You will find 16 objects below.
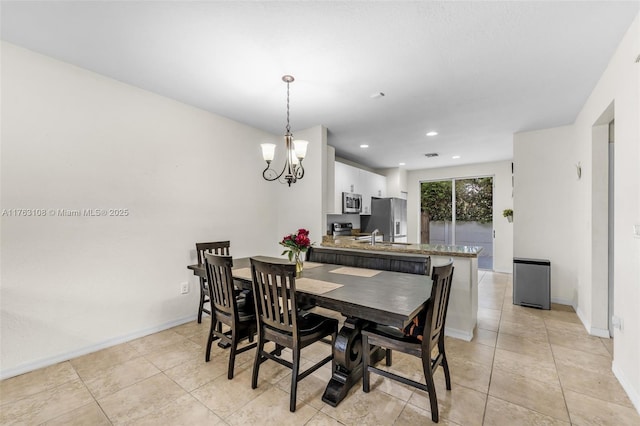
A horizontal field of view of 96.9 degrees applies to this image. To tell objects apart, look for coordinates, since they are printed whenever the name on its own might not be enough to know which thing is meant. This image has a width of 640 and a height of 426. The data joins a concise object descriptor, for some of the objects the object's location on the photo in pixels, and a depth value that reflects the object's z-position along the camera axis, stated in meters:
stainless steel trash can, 3.78
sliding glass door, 6.50
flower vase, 2.46
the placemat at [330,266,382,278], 2.55
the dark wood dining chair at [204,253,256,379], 2.17
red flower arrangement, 2.40
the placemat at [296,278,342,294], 2.02
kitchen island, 2.87
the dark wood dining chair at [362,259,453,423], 1.72
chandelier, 2.58
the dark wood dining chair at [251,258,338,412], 1.83
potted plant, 5.91
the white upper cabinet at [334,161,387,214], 4.96
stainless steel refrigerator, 6.15
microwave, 5.06
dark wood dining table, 1.68
